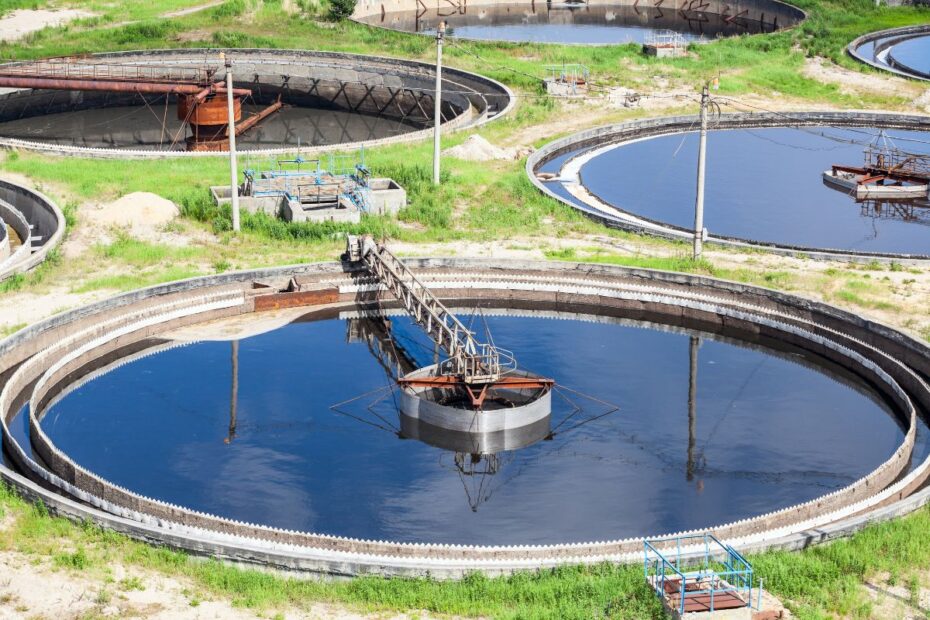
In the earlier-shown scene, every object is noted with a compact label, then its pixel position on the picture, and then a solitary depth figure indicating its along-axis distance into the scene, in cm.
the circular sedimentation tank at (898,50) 10244
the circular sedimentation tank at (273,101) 8962
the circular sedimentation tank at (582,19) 12938
